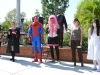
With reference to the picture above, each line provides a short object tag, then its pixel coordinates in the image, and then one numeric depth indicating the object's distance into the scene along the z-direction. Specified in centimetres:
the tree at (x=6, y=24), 4233
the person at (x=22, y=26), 1066
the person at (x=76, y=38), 615
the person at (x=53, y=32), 666
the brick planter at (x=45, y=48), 725
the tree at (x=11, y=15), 5038
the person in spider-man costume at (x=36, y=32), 679
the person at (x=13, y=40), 719
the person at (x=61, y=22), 740
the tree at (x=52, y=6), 2684
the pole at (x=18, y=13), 956
